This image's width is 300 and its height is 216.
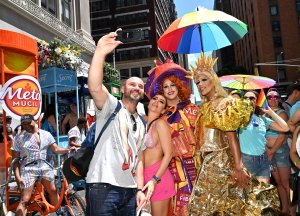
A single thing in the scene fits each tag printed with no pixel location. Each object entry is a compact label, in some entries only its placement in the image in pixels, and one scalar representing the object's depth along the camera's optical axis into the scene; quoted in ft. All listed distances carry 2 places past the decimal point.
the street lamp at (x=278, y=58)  190.19
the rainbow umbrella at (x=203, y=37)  17.11
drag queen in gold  10.54
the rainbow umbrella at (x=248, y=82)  20.71
